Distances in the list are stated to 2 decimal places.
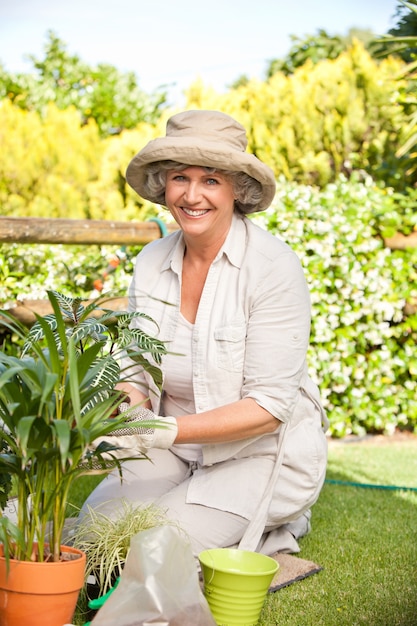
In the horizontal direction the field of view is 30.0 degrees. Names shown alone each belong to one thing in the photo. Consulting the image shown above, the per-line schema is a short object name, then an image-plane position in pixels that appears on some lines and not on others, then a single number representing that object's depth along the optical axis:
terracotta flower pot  1.67
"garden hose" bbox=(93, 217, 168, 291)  4.57
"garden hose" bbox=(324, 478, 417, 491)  3.66
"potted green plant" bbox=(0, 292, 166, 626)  1.64
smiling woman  2.43
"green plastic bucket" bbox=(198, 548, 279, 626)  2.03
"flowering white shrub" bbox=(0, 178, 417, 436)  4.82
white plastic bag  1.71
